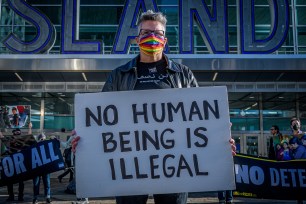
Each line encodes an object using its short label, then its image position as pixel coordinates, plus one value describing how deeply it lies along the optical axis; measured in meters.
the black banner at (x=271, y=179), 6.92
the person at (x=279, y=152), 8.12
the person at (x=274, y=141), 8.13
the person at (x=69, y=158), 12.50
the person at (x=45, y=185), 8.34
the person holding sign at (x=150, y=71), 2.90
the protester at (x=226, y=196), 7.77
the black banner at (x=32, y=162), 8.23
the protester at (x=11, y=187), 8.79
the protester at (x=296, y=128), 7.61
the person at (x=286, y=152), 7.74
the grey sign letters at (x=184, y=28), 15.30
